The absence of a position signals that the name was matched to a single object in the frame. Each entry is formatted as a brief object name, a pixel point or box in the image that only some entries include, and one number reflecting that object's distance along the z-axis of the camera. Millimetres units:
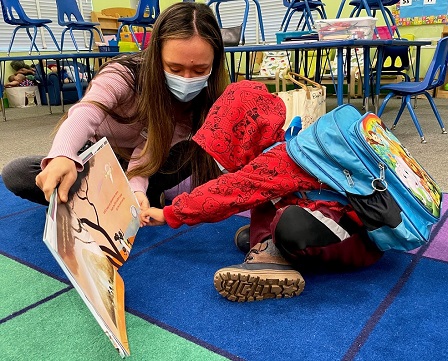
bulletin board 4328
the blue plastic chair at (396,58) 3771
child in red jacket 785
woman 924
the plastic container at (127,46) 3626
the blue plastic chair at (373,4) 3176
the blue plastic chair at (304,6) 3252
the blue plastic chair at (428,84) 2242
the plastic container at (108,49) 3469
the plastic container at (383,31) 3348
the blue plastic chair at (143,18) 3816
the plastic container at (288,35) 2617
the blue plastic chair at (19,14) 3828
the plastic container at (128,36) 4350
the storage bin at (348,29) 2227
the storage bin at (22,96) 5070
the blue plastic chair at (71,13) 4086
